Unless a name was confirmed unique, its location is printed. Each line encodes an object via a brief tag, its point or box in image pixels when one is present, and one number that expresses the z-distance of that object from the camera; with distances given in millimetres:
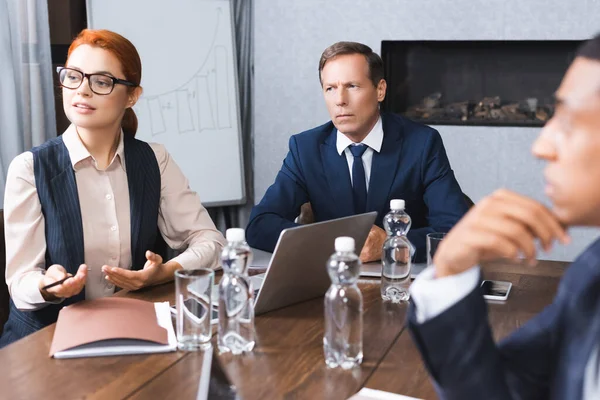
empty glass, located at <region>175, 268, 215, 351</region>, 1312
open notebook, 1267
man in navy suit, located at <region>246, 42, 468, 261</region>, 2346
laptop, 1437
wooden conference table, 1127
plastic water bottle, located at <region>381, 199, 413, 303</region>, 1636
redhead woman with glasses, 1762
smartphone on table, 1630
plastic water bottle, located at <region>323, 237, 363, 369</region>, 1243
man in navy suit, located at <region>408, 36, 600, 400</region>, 728
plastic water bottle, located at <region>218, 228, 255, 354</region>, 1309
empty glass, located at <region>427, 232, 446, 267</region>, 1630
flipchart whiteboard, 3619
